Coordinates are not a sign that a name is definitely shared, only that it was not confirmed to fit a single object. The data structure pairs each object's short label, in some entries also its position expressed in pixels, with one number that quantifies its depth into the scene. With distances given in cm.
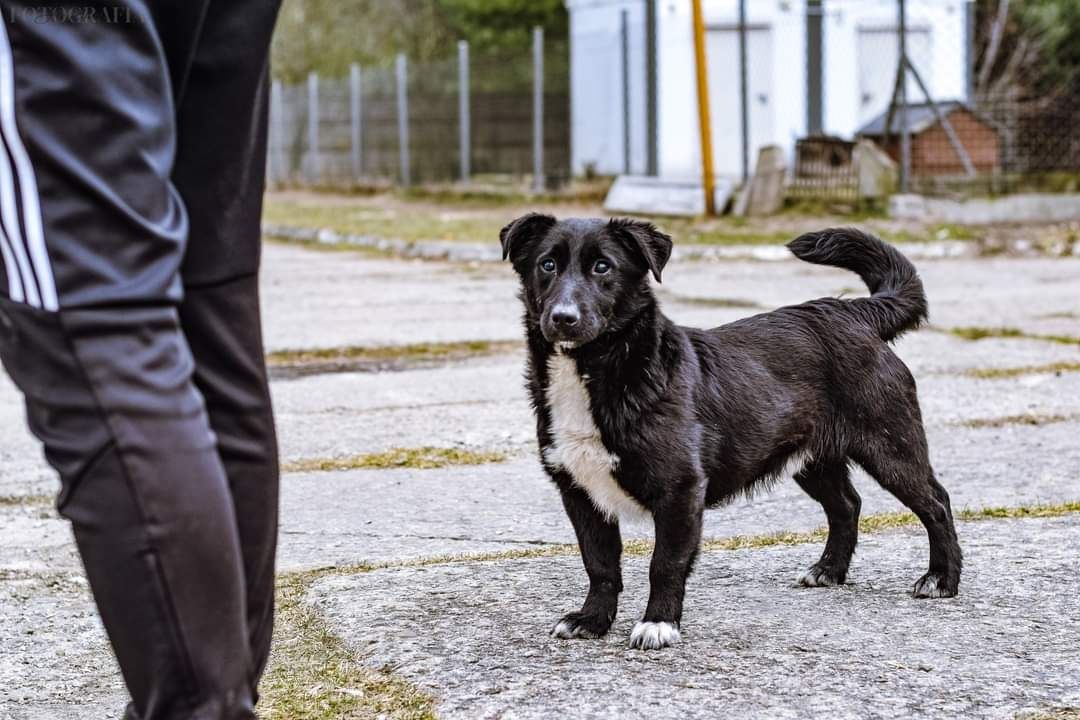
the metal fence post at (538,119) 2347
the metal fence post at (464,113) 2527
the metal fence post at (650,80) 2327
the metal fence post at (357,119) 2952
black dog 329
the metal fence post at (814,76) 2480
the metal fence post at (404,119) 2734
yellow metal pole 1670
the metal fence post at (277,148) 3462
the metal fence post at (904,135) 1705
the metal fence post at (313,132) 3158
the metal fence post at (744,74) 1789
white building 2423
